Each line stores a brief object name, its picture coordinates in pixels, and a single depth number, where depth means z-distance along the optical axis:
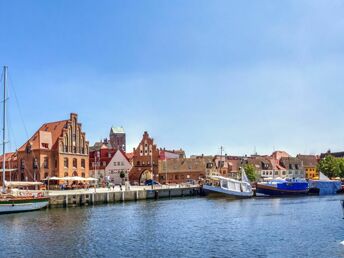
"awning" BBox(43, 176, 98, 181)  92.50
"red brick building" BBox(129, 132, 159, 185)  135.25
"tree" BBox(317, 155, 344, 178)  149.62
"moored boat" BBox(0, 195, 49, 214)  66.25
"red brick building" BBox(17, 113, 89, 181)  102.75
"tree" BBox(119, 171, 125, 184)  136.88
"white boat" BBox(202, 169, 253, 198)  100.56
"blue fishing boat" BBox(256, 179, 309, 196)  103.88
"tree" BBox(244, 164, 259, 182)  144.12
